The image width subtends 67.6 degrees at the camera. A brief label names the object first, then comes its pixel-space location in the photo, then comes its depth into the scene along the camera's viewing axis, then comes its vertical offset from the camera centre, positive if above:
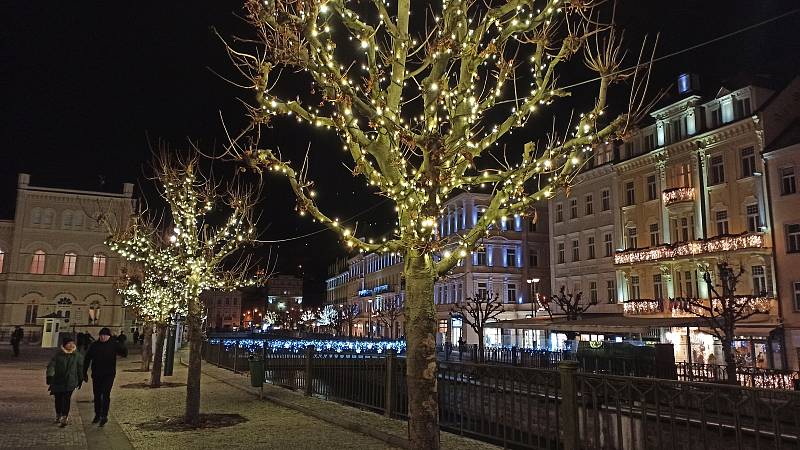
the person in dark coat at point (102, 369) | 11.98 -0.87
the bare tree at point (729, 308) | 21.06 +1.04
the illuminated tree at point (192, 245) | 13.05 +2.16
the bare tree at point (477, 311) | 37.30 +1.47
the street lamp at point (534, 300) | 49.90 +2.34
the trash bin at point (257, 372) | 17.09 -1.29
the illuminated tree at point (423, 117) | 6.79 +2.58
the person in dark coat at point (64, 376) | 11.66 -0.98
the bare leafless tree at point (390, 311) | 70.15 +2.00
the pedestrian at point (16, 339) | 33.88 -0.78
